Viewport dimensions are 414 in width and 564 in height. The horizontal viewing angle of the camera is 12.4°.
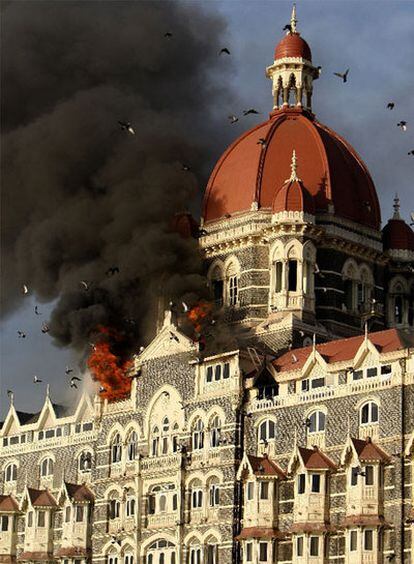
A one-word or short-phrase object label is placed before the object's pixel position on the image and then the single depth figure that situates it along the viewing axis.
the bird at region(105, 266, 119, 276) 118.44
